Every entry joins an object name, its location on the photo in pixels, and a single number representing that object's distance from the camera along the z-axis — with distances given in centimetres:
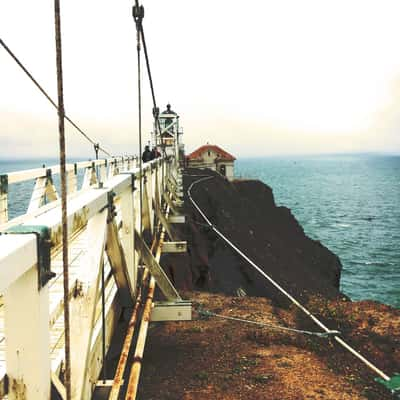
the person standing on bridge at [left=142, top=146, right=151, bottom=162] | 1704
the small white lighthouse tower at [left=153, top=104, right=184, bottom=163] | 3278
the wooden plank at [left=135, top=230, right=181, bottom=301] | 532
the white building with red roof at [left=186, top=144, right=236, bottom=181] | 6138
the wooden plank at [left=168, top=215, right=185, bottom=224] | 1159
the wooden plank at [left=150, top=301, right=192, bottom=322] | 522
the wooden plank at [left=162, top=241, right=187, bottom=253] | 829
